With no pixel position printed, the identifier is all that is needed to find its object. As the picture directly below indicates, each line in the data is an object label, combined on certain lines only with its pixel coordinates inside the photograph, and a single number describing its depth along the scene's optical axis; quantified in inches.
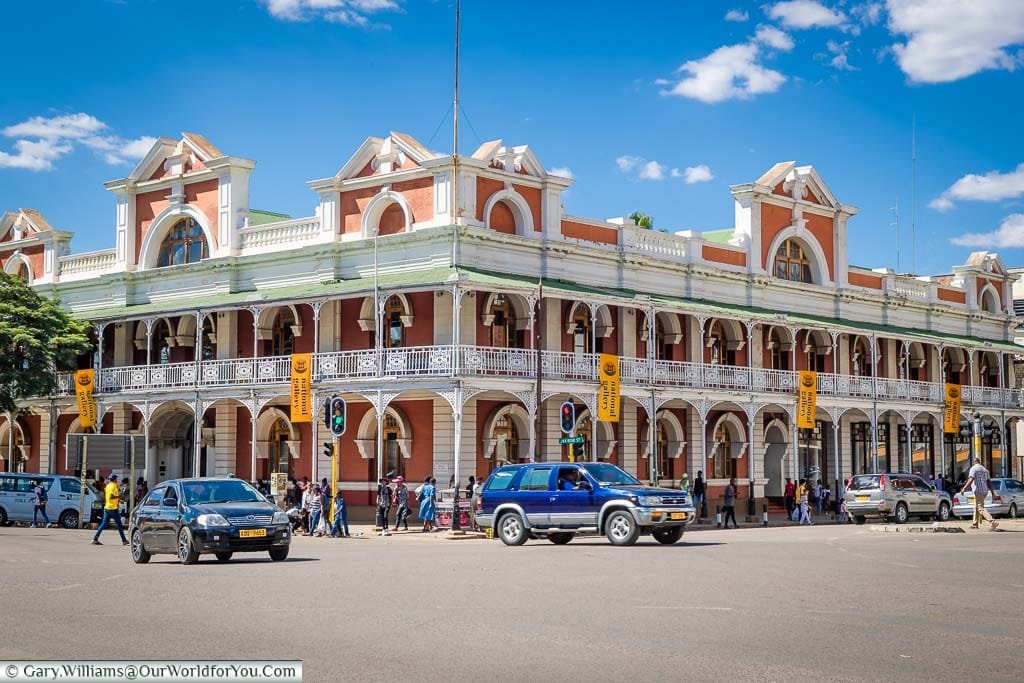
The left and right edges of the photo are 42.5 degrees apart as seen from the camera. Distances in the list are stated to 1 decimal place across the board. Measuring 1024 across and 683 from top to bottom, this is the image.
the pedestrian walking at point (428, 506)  1332.4
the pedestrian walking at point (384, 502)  1331.2
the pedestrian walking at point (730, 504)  1491.1
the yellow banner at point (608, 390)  1457.9
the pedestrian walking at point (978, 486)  1157.7
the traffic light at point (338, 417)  1311.5
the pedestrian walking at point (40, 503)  1498.5
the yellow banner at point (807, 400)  1726.1
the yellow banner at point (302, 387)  1464.1
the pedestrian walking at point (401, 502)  1350.9
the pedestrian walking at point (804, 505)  1588.3
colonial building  1466.5
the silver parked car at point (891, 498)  1489.9
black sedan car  816.9
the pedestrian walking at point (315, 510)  1330.0
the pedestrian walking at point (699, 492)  1572.3
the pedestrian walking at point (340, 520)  1286.9
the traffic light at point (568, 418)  1293.1
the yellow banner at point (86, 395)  1700.3
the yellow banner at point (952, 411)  1989.4
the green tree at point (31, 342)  1681.8
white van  1502.2
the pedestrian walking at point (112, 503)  1090.9
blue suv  972.6
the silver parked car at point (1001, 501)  1533.0
